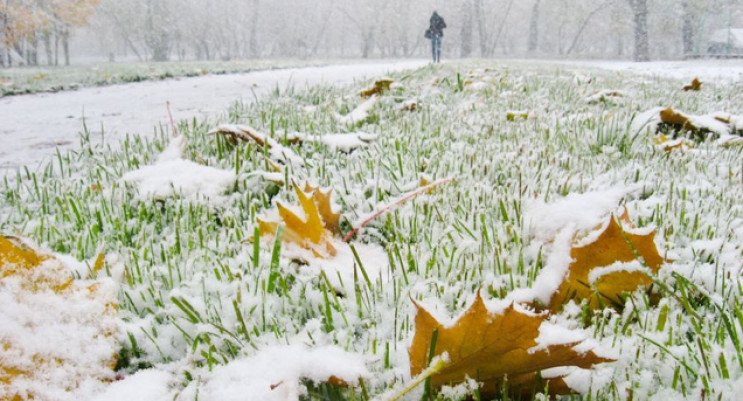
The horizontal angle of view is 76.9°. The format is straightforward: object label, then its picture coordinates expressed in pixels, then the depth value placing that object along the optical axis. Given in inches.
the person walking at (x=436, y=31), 754.2
